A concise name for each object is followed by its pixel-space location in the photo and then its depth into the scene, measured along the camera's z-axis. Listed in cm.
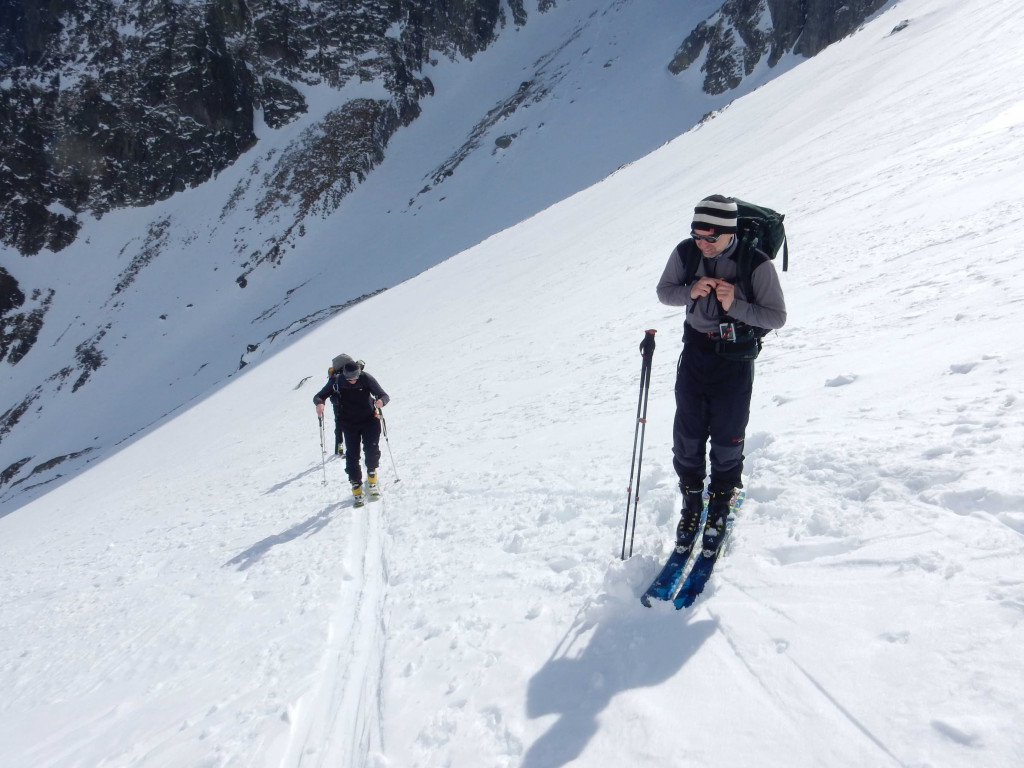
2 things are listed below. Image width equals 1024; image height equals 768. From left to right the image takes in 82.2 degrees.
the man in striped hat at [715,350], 364
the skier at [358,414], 906
